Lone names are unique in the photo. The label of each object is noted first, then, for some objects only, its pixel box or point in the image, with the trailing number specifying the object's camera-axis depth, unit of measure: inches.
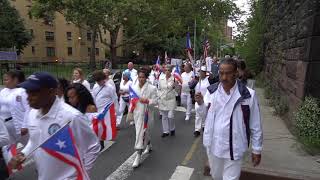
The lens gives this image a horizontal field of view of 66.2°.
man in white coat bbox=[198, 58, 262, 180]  98.9
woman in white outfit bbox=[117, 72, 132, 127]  273.0
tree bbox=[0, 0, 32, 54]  998.0
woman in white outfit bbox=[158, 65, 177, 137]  239.7
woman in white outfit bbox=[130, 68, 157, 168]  176.8
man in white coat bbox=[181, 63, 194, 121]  292.0
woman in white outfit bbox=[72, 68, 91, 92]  205.8
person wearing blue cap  70.7
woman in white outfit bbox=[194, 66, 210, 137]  238.8
